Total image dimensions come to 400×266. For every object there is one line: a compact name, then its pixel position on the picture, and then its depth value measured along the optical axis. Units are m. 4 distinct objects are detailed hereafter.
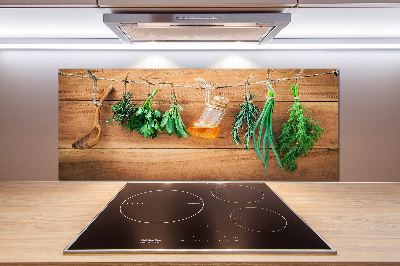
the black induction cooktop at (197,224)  0.76
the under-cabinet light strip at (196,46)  1.28
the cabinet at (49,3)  0.87
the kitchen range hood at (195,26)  0.91
